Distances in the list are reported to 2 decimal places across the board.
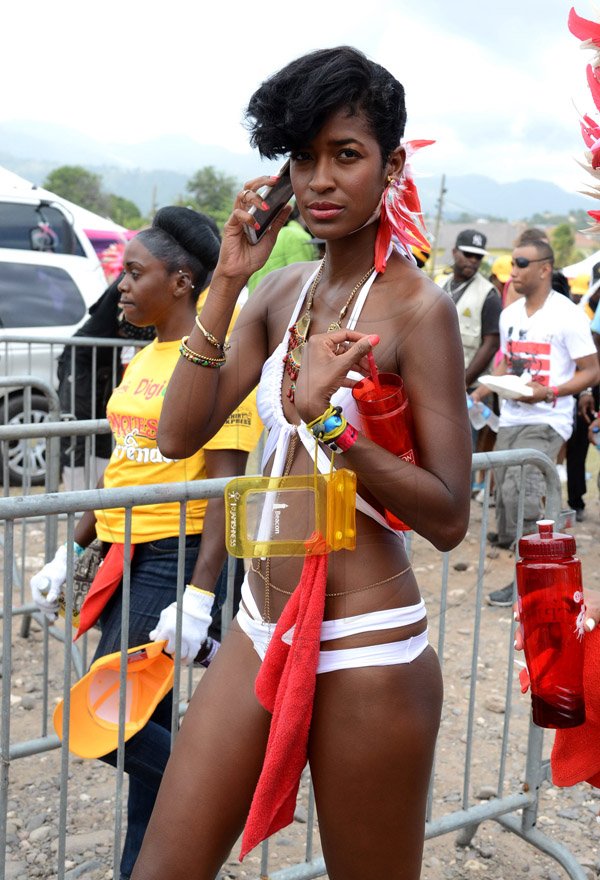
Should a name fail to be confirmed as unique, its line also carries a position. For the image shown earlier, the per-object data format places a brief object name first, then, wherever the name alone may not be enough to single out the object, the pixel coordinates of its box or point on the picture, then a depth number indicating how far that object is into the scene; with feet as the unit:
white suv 28.53
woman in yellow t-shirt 9.62
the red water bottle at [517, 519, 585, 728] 7.00
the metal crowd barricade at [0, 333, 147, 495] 20.04
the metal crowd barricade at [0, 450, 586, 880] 8.26
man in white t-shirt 20.71
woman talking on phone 6.24
